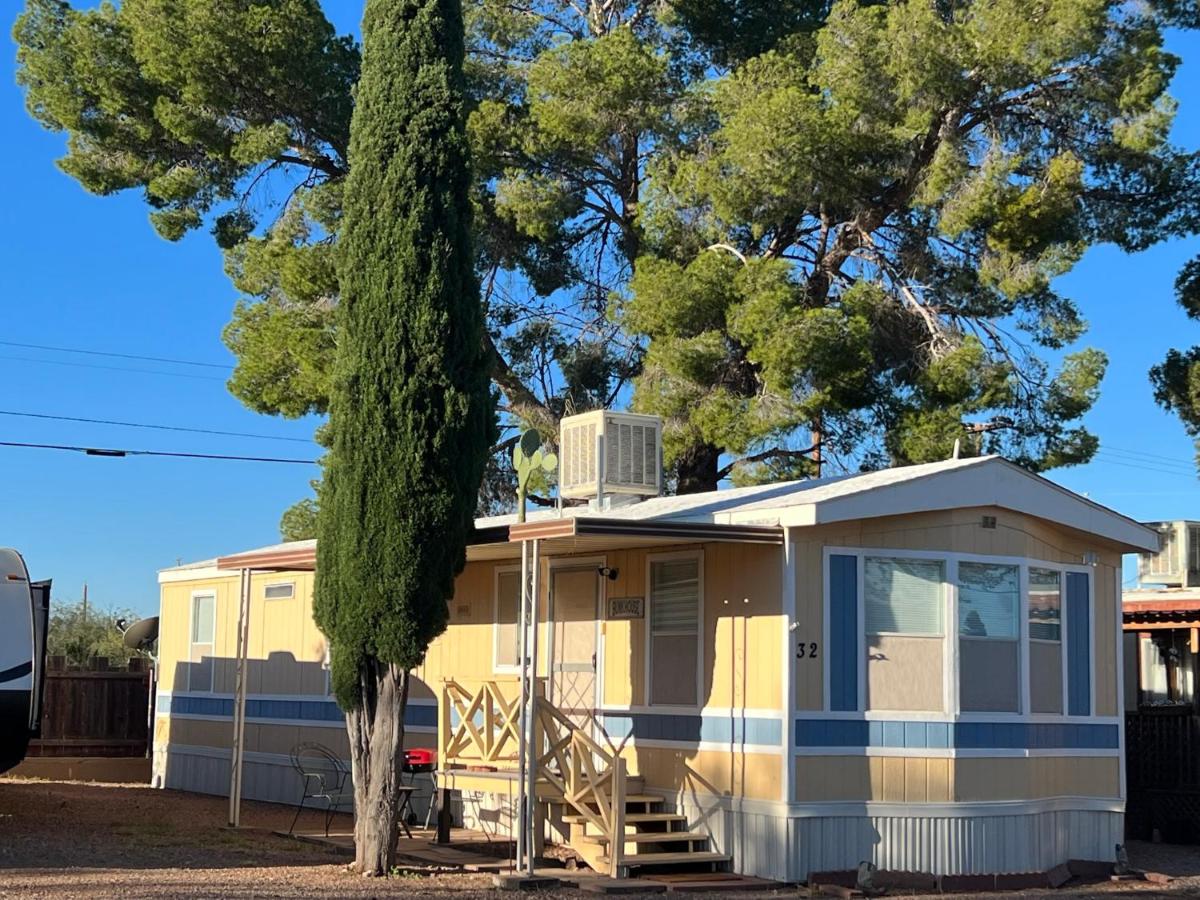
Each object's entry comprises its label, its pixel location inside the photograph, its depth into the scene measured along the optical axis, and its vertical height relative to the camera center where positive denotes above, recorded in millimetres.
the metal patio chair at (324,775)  16172 -925
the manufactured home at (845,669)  11930 +168
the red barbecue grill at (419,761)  14219 -674
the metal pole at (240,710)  15047 -265
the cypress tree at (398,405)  11508 +1983
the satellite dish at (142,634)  22172 +637
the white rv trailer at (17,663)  14469 +140
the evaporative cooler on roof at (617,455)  14039 +2009
